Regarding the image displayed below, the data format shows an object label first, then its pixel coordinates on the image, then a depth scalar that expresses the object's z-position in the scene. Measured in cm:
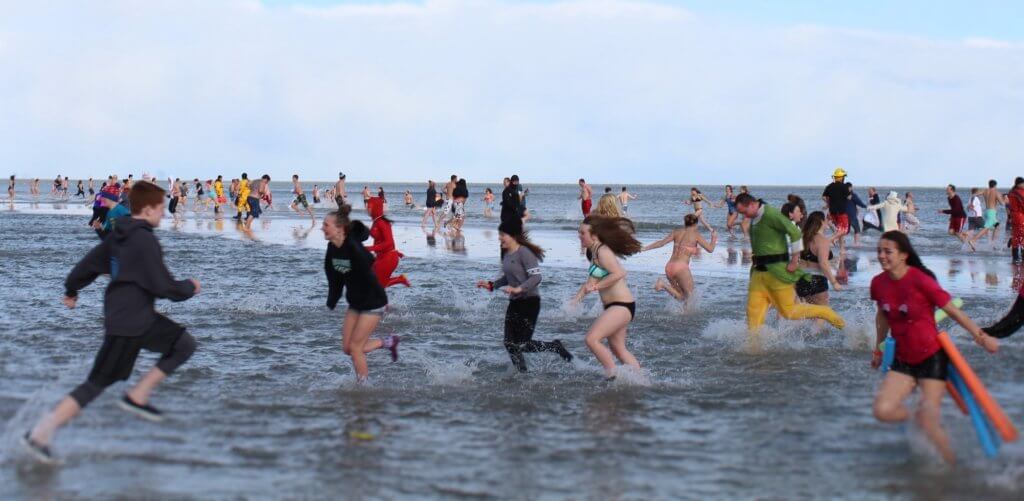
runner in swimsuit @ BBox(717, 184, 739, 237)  3652
